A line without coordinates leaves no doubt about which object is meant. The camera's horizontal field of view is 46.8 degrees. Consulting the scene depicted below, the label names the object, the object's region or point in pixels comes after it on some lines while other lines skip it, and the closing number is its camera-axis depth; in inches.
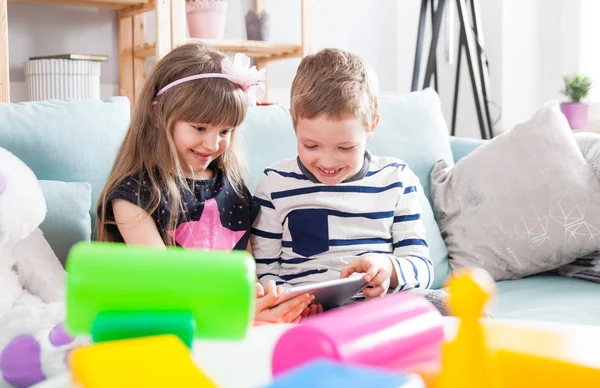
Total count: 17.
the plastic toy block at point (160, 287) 17.9
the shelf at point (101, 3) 100.9
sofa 50.5
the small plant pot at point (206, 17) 106.4
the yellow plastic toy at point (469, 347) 15.7
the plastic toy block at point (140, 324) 18.2
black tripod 120.3
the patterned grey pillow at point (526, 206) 66.6
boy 50.7
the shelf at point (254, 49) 106.3
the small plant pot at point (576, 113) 111.7
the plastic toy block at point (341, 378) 14.4
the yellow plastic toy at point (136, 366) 15.5
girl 49.3
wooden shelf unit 99.0
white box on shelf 94.2
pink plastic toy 17.4
